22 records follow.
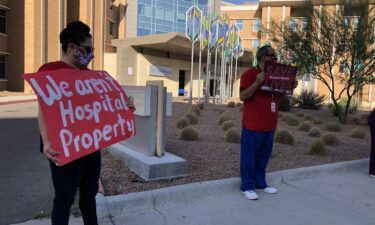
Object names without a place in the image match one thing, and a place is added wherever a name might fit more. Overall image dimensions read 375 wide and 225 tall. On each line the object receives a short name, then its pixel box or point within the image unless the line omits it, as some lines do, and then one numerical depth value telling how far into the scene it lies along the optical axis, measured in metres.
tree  13.52
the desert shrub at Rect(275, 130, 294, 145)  8.51
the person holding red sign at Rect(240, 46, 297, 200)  4.61
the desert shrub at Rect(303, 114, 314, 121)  14.33
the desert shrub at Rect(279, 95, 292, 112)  18.48
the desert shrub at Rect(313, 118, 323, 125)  13.71
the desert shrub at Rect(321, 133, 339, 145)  8.74
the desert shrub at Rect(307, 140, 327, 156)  7.41
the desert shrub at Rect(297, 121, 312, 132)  11.22
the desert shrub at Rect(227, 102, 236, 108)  20.64
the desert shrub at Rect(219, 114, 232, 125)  11.92
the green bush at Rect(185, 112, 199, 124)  11.63
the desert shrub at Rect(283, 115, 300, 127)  12.54
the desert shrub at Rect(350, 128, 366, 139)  10.34
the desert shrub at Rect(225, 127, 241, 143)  8.29
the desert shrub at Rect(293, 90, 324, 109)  23.03
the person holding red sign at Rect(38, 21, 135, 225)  2.62
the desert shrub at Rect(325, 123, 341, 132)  11.73
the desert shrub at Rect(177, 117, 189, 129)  10.40
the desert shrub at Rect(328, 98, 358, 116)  18.58
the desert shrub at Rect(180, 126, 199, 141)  8.16
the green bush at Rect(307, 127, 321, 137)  10.08
